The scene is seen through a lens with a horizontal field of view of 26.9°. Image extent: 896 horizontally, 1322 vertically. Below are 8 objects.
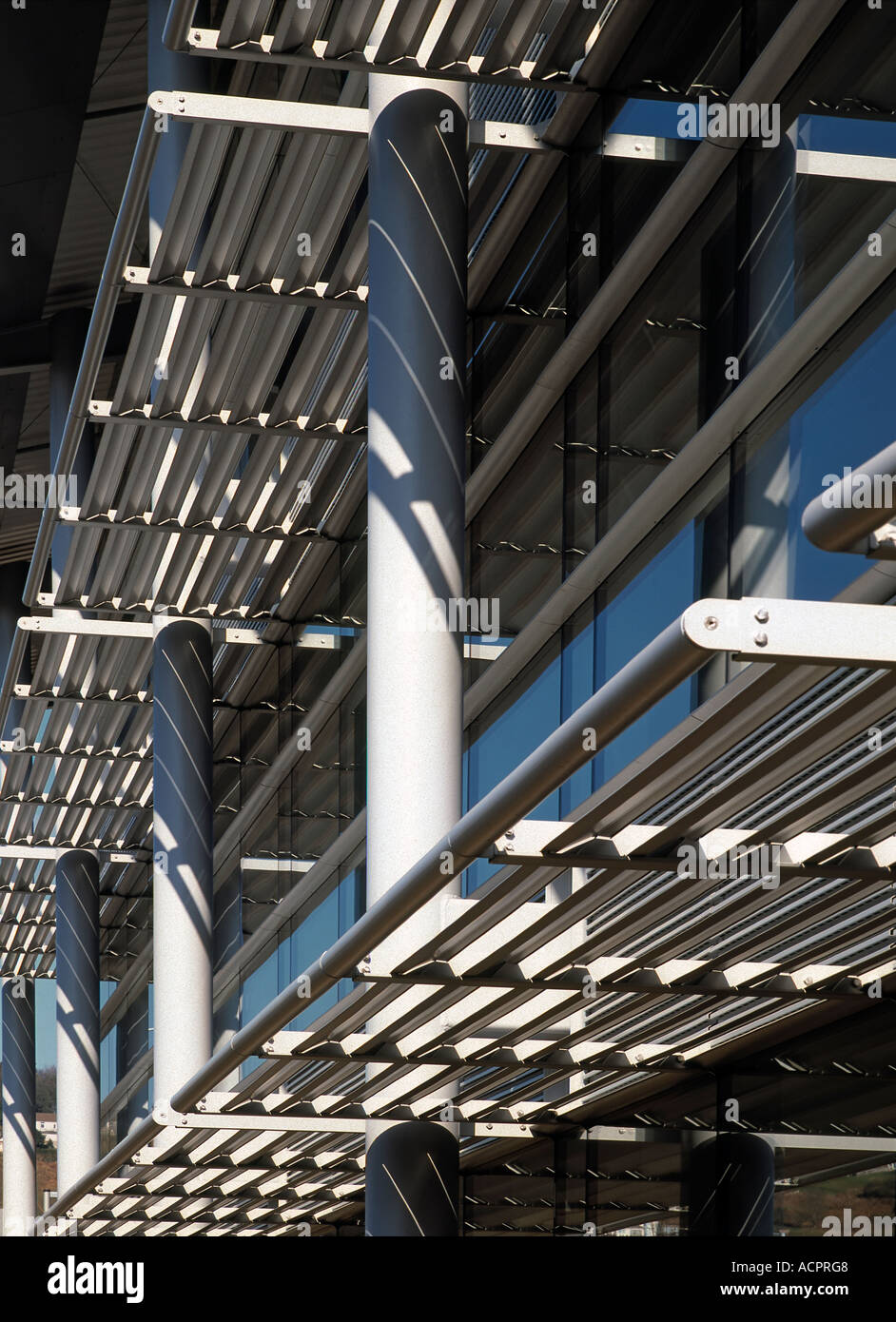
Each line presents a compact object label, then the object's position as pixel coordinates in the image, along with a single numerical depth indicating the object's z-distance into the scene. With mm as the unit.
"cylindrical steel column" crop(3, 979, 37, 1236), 29312
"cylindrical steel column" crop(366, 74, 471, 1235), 9336
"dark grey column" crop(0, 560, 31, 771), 25781
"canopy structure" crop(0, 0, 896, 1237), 7020
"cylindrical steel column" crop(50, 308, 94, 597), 20672
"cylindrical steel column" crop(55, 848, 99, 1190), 23281
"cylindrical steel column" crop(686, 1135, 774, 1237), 10484
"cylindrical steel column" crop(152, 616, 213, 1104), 16688
